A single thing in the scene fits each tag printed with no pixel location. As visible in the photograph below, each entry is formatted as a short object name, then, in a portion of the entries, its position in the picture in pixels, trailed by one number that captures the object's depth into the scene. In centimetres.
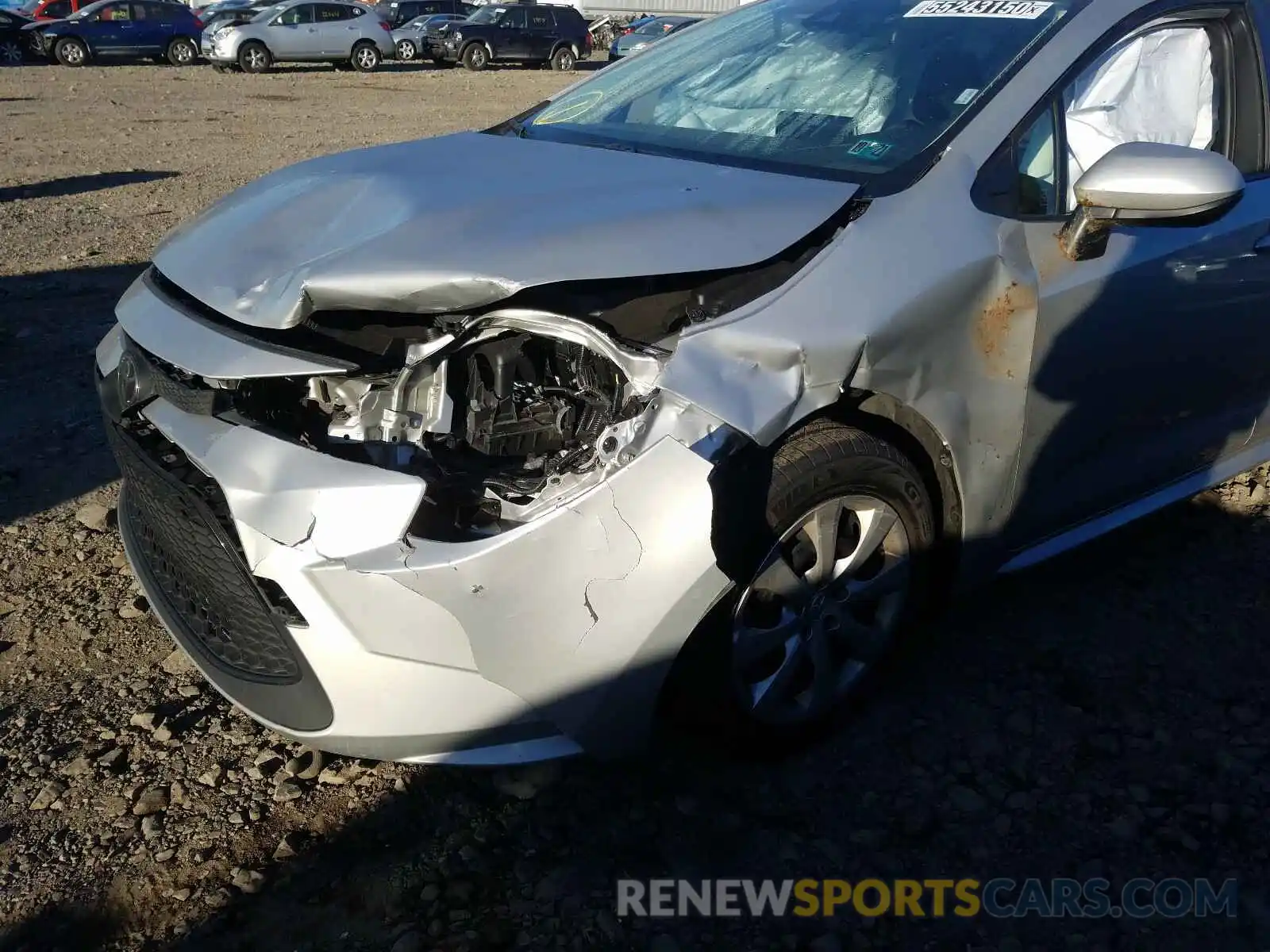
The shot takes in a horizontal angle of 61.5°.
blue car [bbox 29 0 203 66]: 2222
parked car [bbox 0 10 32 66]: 2217
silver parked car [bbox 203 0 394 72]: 2162
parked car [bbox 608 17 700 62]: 2600
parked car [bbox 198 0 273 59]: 2188
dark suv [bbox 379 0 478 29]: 2881
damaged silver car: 188
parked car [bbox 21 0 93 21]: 2291
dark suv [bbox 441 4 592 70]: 2488
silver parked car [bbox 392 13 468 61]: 2541
